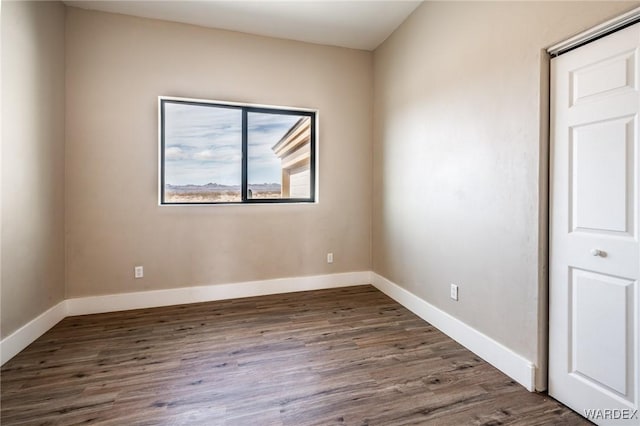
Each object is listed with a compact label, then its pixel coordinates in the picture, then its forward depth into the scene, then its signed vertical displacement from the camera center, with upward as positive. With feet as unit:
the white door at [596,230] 4.75 -0.29
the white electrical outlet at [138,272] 10.28 -2.05
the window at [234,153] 10.70 +2.22
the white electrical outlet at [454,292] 8.22 -2.16
